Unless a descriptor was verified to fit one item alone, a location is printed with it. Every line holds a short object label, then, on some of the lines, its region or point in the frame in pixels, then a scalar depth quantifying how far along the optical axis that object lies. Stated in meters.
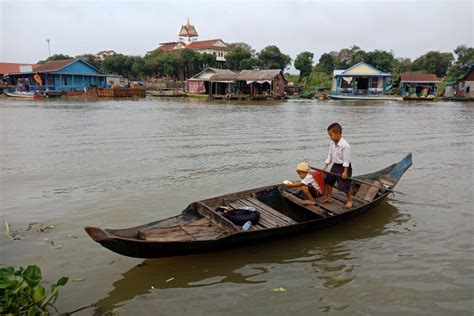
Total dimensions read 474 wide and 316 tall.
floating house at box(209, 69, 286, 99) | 40.84
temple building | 72.31
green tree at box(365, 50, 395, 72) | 51.02
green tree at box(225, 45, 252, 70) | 56.53
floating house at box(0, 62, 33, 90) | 46.96
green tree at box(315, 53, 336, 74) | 58.72
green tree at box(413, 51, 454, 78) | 53.81
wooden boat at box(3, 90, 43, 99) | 40.03
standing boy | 5.88
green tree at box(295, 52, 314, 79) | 54.31
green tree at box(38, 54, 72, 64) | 60.69
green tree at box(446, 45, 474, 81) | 46.09
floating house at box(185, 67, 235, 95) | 45.38
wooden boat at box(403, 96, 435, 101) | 41.38
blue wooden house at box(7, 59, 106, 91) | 43.09
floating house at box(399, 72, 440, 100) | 44.40
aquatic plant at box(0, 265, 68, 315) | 3.15
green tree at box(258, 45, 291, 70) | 55.88
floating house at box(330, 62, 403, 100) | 43.25
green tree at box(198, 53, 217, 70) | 54.12
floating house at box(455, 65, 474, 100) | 41.41
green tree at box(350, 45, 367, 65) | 53.78
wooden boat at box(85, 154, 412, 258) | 4.09
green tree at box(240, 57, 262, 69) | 55.12
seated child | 5.99
